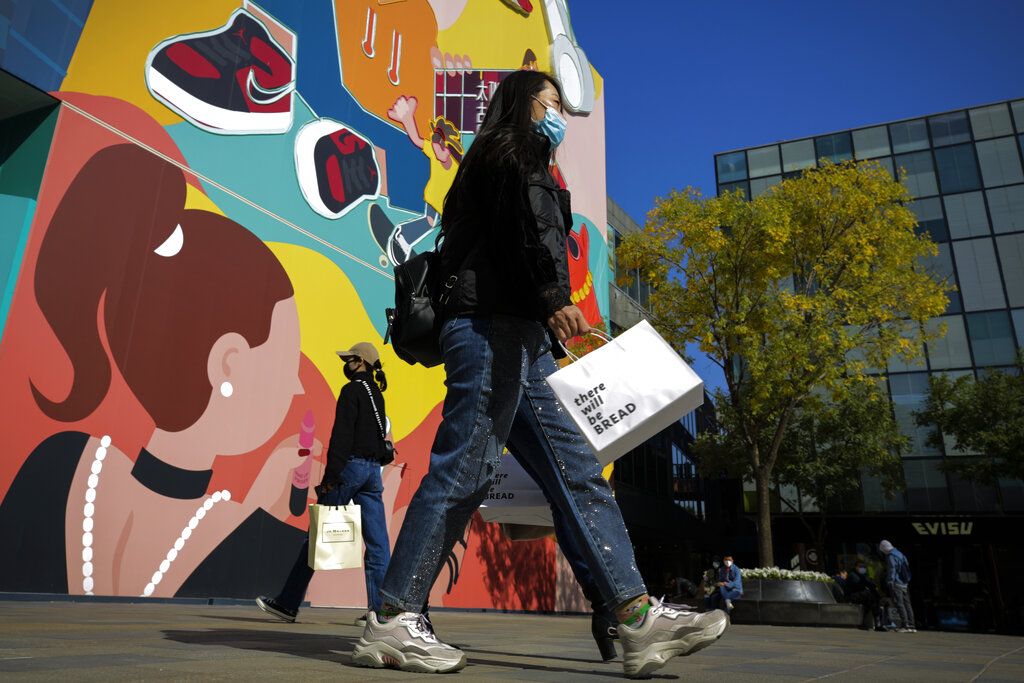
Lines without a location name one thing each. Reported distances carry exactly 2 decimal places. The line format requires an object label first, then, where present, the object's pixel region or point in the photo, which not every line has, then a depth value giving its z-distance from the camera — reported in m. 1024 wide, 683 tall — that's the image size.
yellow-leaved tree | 14.07
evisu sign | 29.19
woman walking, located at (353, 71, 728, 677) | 2.29
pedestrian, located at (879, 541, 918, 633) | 13.67
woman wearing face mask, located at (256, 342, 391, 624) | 4.90
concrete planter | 12.83
